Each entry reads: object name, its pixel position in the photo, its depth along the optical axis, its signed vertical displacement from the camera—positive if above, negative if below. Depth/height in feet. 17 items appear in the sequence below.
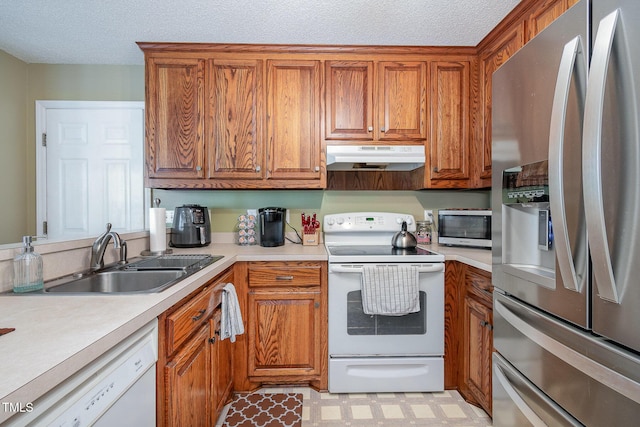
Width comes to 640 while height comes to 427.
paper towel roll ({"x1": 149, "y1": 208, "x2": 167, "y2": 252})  6.30 -0.39
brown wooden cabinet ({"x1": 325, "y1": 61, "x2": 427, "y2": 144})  7.15 +2.58
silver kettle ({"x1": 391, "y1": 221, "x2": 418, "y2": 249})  7.03 -0.68
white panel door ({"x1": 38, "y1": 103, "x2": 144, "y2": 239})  8.09 +1.26
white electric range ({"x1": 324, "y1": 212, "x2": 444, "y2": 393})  6.14 -2.51
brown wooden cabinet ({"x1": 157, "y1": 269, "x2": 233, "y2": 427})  3.28 -1.92
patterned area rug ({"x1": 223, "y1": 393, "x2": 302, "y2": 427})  5.44 -3.75
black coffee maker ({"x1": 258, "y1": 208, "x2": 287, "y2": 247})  7.28 -0.37
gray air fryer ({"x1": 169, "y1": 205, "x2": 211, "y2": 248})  7.21 -0.41
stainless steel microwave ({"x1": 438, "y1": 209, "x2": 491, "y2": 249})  6.62 -0.38
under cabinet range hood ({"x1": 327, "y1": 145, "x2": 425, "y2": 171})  6.93 +1.28
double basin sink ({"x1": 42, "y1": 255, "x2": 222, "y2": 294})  4.13 -0.98
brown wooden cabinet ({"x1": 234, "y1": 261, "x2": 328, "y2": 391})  6.25 -2.27
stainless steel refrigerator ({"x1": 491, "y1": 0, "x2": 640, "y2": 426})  2.21 -0.06
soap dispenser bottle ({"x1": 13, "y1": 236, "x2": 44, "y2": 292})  3.47 -0.69
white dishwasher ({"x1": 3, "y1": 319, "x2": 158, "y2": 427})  1.88 -1.32
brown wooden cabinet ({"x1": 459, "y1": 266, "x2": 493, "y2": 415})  5.25 -2.30
